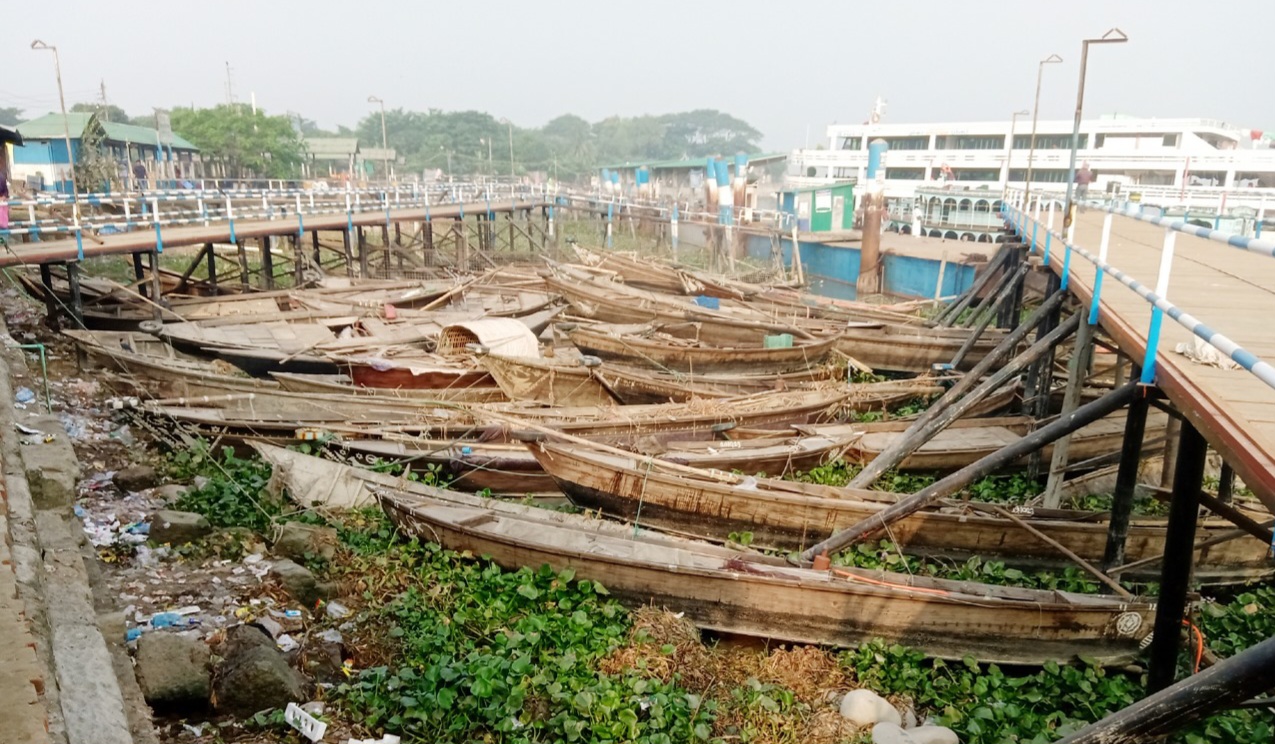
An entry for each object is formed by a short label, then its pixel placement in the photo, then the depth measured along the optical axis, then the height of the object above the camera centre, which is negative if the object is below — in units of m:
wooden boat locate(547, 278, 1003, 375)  15.69 -2.37
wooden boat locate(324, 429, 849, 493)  10.46 -3.24
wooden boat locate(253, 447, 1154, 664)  6.87 -3.37
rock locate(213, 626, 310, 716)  5.50 -3.29
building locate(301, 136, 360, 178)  60.10 +3.73
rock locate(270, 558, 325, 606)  7.31 -3.46
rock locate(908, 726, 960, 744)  5.93 -3.84
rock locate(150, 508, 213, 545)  7.88 -3.21
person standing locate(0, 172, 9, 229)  15.14 -0.32
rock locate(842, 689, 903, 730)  6.29 -3.88
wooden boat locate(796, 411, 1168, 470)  10.71 -3.03
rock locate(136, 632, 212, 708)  5.42 -3.19
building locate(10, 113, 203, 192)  33.81 +2.35
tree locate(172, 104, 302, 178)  44.78 +3.58
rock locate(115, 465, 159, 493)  9.22 -3.19
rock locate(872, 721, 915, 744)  5.83 -3.78
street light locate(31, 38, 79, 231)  14.80 +3.11
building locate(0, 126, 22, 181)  20.50 +1.45
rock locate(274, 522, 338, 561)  8.16 -3.46
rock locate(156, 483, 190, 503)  9.08 -3.31
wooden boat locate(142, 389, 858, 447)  10.73 -2.96
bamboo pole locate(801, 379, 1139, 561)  6.13 -2.16
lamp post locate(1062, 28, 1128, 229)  13.25 +2.37
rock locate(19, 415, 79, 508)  6.35 -2.24
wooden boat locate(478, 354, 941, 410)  12.88 -2.86
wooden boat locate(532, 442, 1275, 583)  8.13 -3.19
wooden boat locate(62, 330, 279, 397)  12.16 -2.66
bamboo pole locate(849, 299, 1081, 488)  8.53 -2.18
